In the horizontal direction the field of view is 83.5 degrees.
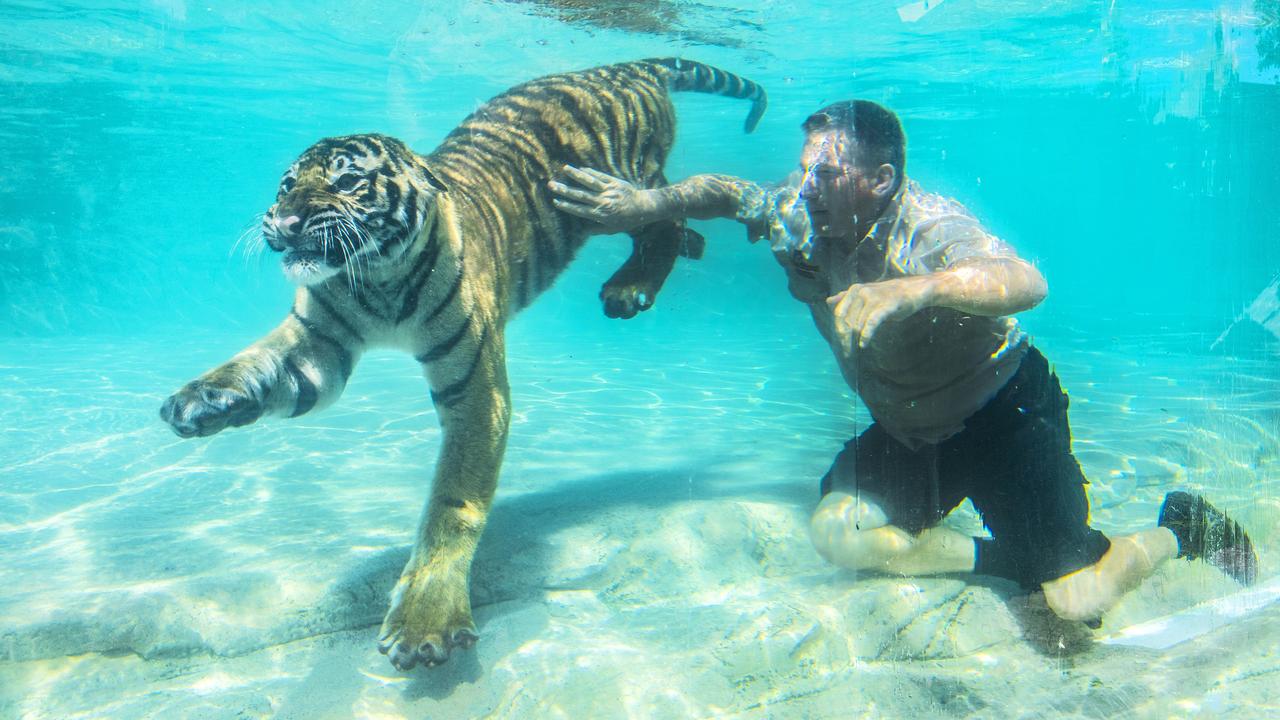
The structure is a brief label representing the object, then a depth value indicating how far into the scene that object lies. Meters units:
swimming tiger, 2.43
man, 2.43
